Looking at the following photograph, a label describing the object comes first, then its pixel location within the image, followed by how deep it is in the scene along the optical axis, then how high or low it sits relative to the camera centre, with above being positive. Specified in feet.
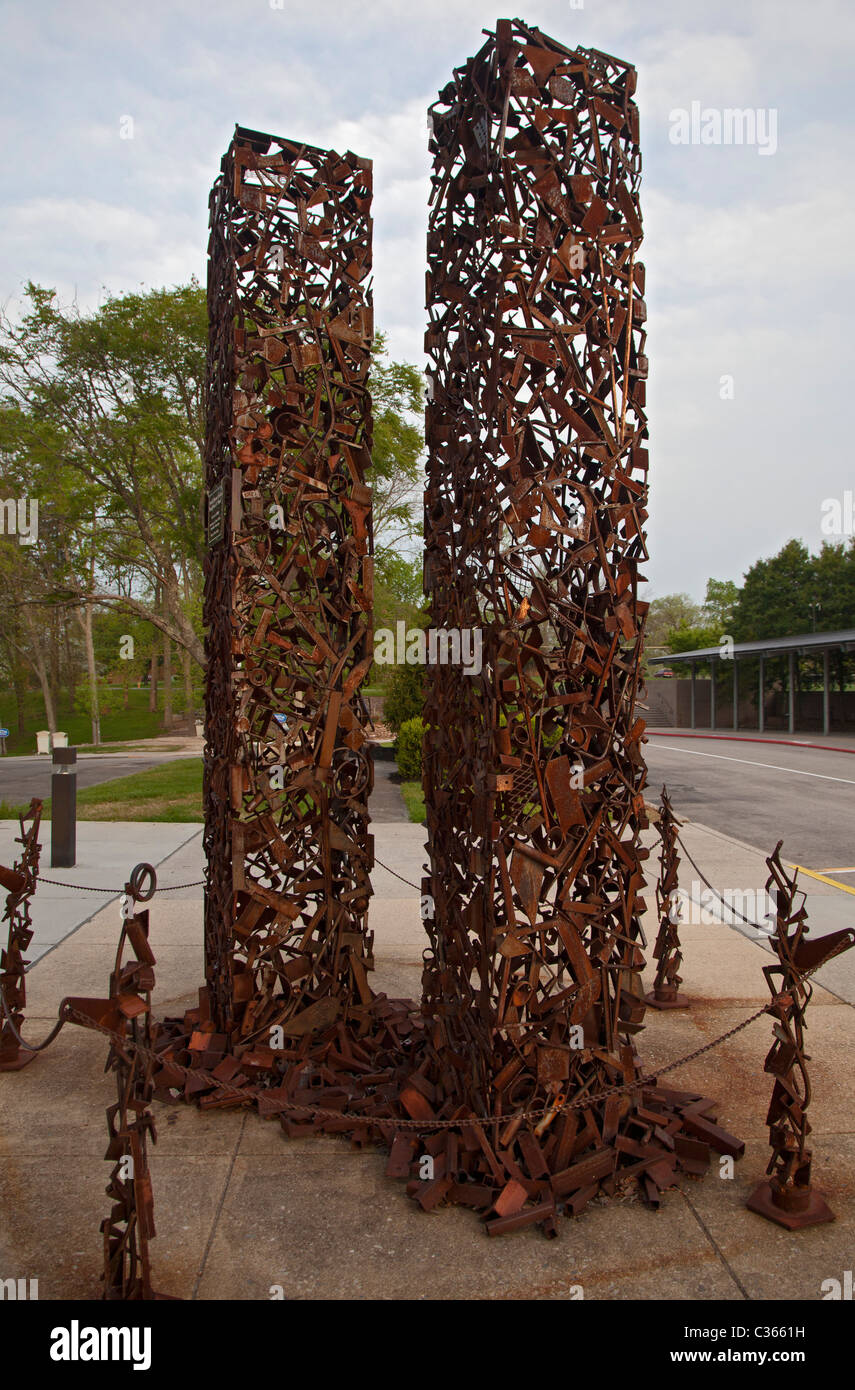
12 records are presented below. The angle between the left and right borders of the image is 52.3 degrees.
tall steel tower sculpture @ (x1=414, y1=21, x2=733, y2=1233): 11.57 +0.99
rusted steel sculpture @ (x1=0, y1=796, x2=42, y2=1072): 15.83 -4.85
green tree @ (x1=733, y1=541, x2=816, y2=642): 150.51 +16.04
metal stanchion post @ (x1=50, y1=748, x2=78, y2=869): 32.14 -4.64
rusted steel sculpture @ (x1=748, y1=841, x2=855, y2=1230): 11.11 -5.40
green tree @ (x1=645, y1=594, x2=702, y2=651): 291.79 +28.27
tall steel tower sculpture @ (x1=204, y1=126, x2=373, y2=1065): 15.06 +1.89
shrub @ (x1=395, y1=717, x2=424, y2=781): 56.44 -3.79
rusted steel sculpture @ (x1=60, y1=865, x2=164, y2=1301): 8.98 -4.54
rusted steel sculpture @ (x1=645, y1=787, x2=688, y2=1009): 19.03 -5.68
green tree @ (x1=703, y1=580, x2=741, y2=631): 283.79 +29.94
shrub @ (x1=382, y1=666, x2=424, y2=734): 58.29 -0.22
